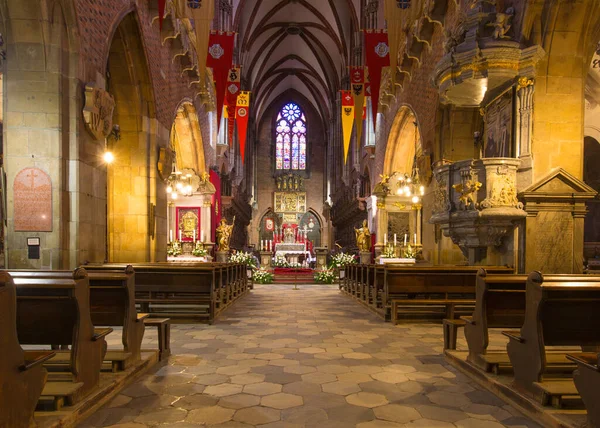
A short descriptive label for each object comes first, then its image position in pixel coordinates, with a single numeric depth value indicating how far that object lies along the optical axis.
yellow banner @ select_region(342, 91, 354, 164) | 19.94
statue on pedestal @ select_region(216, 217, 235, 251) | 18.42
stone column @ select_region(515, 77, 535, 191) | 7.61
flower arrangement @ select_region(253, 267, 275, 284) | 16.81
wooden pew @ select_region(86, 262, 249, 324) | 7.39
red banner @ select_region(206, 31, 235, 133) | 15.20
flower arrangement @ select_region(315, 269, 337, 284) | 16.95
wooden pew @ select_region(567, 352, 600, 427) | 2.59
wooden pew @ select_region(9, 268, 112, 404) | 3.22
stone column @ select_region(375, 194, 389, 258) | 18.06
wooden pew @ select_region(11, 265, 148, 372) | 4.28
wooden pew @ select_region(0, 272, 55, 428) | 2.41
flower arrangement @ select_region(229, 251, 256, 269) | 17.03
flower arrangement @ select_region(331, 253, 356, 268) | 18.16
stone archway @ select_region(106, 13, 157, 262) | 10.92
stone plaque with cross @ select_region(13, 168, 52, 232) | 6.77
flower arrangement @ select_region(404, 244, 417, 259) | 16.23
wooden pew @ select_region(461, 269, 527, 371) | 4.26
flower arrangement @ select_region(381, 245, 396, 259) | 16.66
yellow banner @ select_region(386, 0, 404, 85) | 13.12
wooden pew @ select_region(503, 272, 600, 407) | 3.32
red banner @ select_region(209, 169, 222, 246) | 18.44
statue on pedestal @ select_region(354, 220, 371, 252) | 18.16
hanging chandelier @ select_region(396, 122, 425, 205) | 15.23
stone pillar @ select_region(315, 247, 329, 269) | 23.53
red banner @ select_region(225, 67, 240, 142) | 19.84
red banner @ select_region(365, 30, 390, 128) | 14.99
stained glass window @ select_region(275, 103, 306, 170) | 38.12
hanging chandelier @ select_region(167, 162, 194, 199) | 15.66
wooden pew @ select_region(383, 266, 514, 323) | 7.32
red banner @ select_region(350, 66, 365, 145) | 18.23
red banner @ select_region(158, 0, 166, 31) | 10.90
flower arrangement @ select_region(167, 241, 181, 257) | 15.95
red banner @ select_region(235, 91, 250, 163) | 20.84
